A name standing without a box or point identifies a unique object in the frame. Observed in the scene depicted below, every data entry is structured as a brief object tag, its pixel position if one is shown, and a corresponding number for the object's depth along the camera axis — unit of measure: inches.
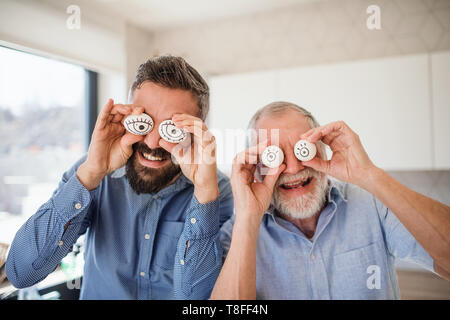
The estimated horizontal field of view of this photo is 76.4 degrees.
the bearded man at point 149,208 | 22.5
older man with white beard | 21.9
